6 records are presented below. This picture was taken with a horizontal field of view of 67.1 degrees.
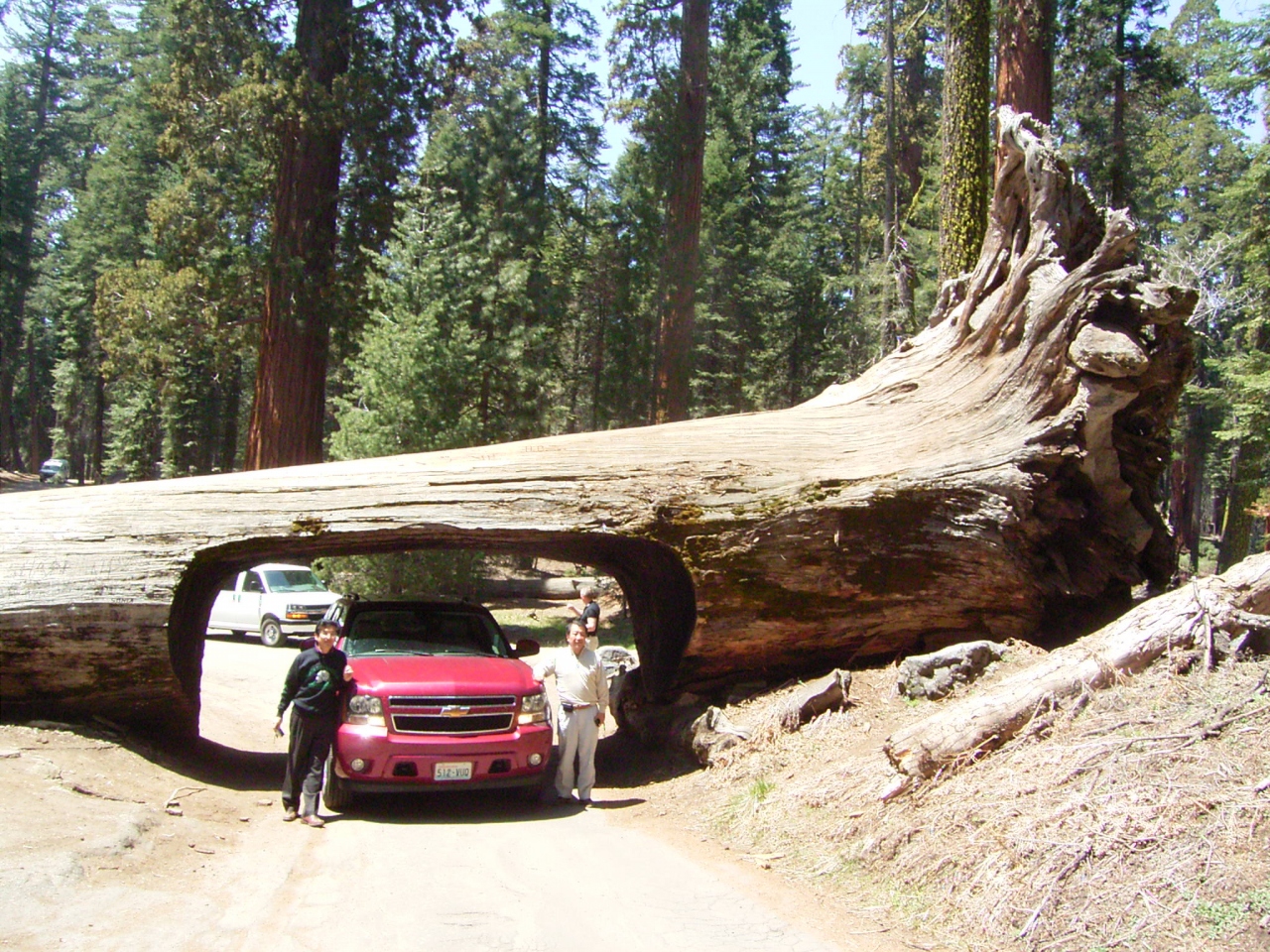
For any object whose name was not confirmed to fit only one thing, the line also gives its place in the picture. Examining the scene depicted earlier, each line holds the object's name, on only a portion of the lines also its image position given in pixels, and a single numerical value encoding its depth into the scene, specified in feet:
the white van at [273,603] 71.36
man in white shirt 28.40
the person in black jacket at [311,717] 25.20
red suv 24.81
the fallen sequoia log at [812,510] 27.68
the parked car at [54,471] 175.52
